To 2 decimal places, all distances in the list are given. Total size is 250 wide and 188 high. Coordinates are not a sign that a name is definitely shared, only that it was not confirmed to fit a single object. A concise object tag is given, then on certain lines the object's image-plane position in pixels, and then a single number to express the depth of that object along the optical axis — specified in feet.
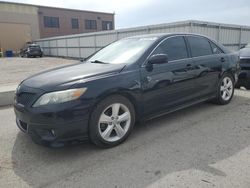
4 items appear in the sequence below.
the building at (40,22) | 108.06
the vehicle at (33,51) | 86.07
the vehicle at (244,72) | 21.20
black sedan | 9.33
